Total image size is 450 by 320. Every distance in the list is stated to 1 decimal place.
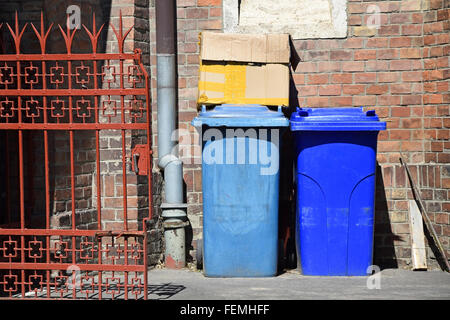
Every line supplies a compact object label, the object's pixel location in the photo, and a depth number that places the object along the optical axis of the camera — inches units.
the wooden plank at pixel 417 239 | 536.7
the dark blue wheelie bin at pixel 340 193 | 497.0
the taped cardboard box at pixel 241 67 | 525.7
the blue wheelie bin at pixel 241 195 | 498.0
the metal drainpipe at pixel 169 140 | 554.6
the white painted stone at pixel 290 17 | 568.4
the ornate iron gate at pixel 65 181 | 434.6
